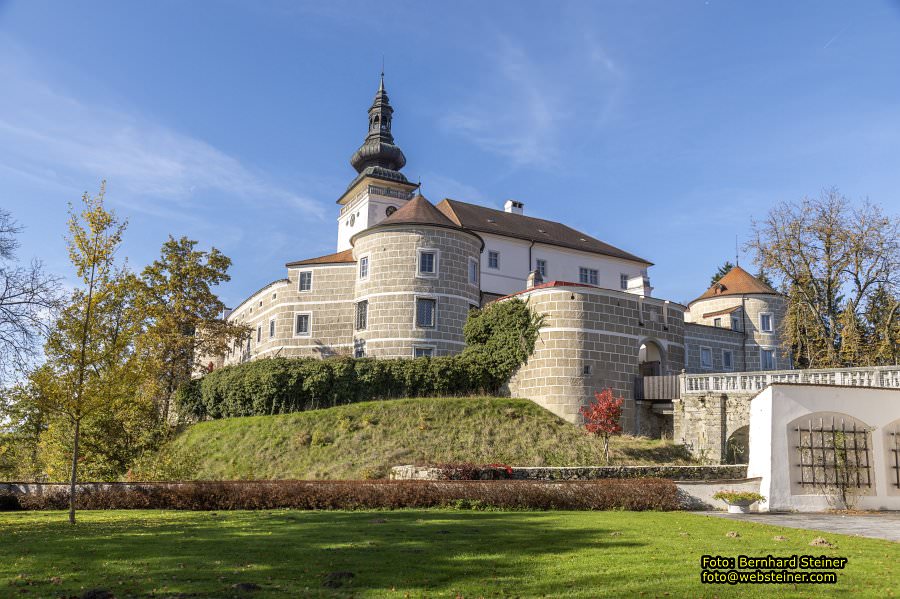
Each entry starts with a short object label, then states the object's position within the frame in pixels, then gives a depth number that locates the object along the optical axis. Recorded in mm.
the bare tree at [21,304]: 19766
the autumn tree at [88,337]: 17797
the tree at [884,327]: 34906
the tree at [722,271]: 74375
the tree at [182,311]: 42406
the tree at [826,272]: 36938
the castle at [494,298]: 34406
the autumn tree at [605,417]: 29062
